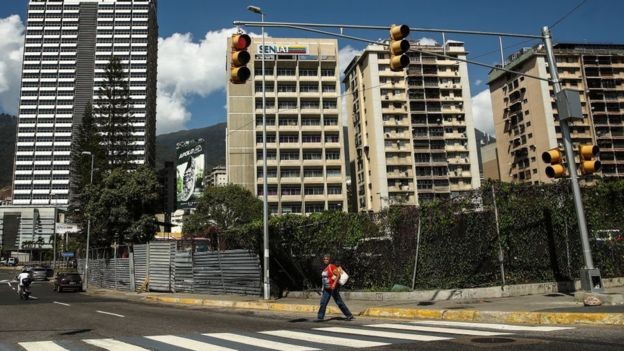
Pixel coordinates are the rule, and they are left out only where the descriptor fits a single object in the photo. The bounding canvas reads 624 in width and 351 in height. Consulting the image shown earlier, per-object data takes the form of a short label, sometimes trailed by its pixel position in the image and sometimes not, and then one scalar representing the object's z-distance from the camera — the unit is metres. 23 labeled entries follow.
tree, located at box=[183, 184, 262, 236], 65.00
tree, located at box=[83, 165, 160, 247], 38.69
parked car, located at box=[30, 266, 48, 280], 55.16
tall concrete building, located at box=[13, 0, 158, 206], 146.88
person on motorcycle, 23.81
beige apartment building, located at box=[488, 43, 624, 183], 90.38
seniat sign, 86.31
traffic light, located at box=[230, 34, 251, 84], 10.19
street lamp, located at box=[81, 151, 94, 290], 34.75
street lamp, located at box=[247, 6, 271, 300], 17.27
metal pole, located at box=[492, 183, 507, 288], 14.15
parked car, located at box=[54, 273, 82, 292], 32.62
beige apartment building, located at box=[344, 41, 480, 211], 86.81
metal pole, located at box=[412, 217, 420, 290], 14.70
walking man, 11.73
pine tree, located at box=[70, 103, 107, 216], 60.19
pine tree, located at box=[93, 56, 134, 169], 62.84
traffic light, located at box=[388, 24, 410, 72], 10.34
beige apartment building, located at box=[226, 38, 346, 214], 81.50
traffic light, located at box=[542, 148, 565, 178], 11.62
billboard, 72.69
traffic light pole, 11.46
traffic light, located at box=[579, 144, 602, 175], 11.40
